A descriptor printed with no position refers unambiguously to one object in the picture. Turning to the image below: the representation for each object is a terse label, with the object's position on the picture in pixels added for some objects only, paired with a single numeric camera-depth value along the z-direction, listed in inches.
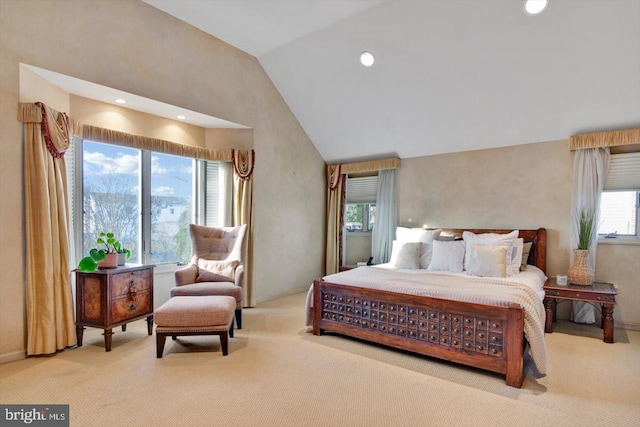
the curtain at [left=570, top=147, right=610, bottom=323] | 149.7
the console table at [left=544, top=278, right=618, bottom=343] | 130.3
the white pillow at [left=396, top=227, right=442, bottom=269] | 168.2
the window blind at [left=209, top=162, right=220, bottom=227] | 188.1
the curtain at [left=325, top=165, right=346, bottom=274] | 233.6
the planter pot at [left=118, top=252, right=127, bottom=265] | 131.3
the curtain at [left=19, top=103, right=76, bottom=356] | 111.7
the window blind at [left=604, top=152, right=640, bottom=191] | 145.9
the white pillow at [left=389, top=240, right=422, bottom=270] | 163.9
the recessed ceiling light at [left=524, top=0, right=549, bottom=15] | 116.0
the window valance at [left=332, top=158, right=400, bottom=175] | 210.0
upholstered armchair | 140.9
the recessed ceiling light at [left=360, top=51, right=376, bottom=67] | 159.2
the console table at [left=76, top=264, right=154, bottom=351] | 118.4
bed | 97.8
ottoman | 112.3
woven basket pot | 143.9
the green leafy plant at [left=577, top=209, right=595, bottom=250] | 148.2
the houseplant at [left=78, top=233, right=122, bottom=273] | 119.2
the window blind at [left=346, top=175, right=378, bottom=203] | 226.7
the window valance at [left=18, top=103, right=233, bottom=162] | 111.5
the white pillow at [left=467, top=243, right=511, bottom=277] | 136.4
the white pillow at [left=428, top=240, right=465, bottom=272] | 155.0
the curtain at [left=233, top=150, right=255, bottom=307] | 183.9
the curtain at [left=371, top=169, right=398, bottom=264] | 211.6
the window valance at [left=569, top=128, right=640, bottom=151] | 141.6
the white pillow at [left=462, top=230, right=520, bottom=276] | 151.1
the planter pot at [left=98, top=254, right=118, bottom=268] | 123.4
